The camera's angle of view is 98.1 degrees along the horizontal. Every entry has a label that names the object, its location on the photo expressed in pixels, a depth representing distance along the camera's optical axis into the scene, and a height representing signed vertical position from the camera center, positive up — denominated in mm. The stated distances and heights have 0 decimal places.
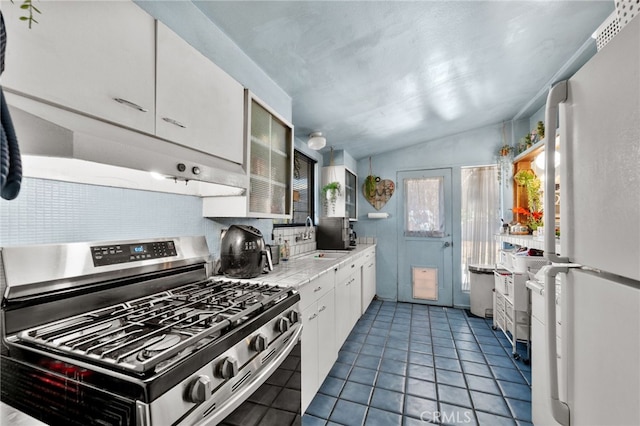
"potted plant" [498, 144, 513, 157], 3889 +924
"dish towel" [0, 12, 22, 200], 437 +97
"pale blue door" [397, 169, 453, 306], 4234 -340
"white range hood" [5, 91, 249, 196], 705 +212
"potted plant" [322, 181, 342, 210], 3719 +325
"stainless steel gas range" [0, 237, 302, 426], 680 -371
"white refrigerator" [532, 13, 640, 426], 573 -61
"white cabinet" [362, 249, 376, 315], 3588 -872
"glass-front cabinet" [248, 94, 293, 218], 1758 +382
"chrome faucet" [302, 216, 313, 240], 3399 -154
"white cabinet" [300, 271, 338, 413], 1699 -803
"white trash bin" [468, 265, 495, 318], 3617 -973
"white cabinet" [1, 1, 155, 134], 733 +481
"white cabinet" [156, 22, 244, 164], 1122 +538
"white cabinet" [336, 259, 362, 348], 2426 -822
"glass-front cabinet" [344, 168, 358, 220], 3939 +335
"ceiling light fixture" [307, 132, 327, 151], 3088 +836
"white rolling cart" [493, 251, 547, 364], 2572 -823
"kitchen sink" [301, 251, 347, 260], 3186 -449
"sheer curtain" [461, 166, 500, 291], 4051 +0
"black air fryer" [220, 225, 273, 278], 1602 -215
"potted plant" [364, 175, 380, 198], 4598 +512
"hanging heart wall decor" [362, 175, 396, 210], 4566 +425
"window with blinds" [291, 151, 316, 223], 3348 +370
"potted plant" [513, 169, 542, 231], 2994 +216
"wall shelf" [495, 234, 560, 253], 2445 -245
